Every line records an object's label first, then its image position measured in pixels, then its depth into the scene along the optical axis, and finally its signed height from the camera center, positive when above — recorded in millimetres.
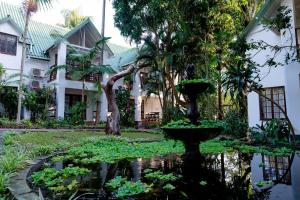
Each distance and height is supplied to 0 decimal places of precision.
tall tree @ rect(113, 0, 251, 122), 16094 +6138
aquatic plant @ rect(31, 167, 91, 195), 4300 -1090
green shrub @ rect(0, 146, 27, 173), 5034 -848
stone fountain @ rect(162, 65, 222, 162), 6508 -189
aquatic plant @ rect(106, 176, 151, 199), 3998 -1106
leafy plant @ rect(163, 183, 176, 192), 4270 -1113
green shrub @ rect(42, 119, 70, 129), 17641 -192
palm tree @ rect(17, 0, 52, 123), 16573 +7261
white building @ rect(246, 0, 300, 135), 10812 +2050
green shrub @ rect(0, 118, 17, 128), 15492 -201
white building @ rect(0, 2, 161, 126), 21156 +5555
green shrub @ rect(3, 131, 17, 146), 8867 -665
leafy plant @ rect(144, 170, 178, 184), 4875 -1089
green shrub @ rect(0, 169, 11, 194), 3902 -985
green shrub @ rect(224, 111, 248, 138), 14327 -245
